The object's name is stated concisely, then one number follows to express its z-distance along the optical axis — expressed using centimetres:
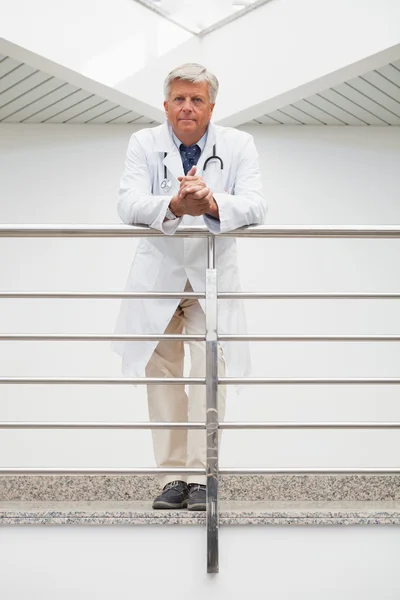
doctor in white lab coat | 230
